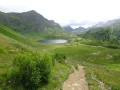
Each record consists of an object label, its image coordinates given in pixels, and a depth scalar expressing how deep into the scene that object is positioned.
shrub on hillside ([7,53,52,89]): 9.77
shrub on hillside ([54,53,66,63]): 39.20
